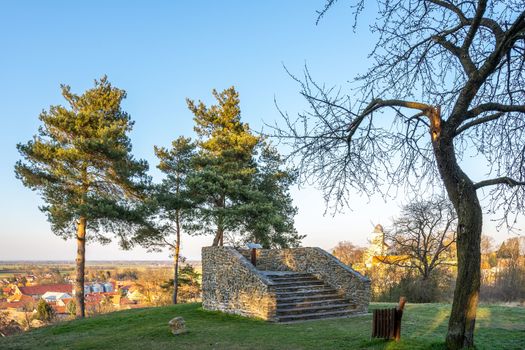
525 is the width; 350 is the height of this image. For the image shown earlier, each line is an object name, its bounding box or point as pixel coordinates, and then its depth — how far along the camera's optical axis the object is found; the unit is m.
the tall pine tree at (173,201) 20.19
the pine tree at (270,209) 19.61
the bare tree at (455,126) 6.03
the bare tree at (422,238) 20.98
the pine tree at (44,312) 21.90
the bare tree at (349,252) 34.39
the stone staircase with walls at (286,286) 11.85
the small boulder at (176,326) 10.36
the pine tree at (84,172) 17.17
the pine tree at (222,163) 19.53
